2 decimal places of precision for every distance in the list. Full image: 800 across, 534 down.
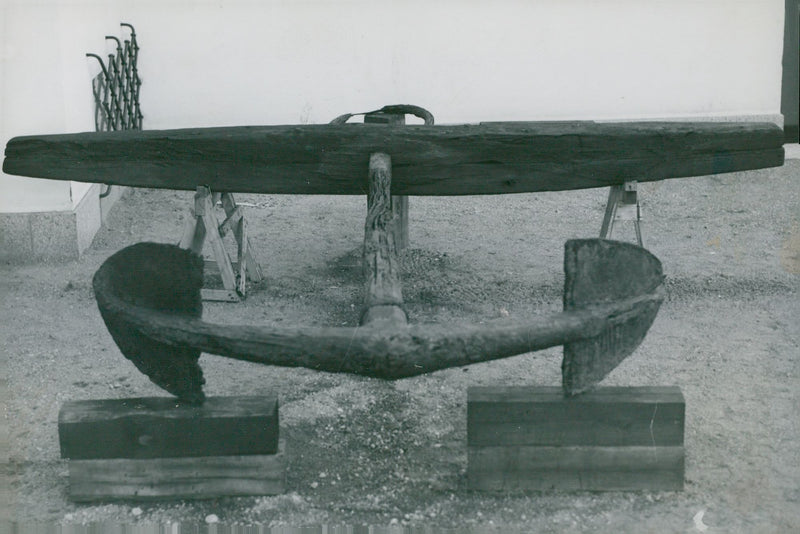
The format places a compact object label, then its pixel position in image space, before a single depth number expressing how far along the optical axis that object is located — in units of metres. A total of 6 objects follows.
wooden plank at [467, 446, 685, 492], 3.44
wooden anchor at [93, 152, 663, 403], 2.85
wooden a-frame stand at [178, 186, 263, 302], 5.38
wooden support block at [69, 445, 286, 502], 3.42
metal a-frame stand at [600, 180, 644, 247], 5.10
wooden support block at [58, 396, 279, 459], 3.38
